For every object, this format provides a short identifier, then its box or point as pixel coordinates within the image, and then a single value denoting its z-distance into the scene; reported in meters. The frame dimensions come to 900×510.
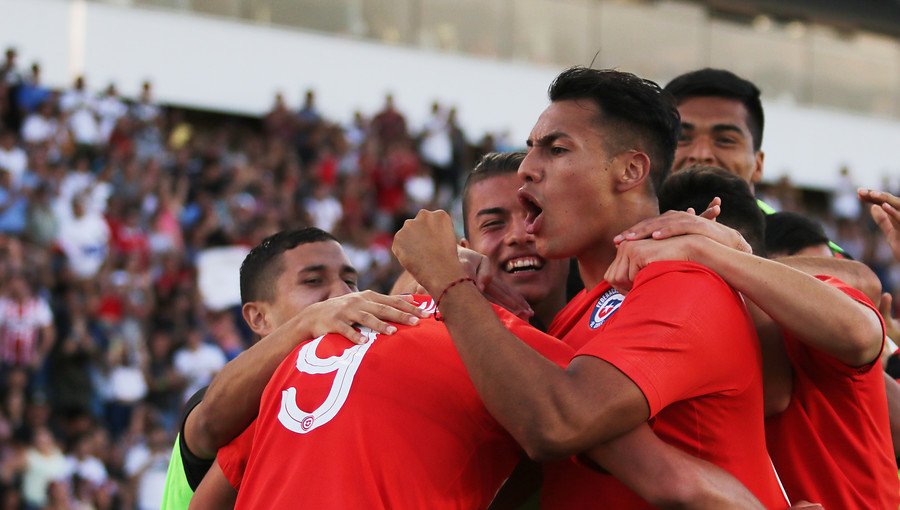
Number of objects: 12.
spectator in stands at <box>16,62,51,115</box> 16.28
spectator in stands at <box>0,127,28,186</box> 14.76
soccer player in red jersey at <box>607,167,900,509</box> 3.25
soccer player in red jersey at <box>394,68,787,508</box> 3.04
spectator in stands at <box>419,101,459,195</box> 20.45
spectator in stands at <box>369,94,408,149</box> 19.95
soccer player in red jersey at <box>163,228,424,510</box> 3.55
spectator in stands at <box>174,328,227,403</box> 13.85
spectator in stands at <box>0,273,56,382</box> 12.80
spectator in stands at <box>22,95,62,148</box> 15.53
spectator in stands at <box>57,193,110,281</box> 14.23
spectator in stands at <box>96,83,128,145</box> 16.58
